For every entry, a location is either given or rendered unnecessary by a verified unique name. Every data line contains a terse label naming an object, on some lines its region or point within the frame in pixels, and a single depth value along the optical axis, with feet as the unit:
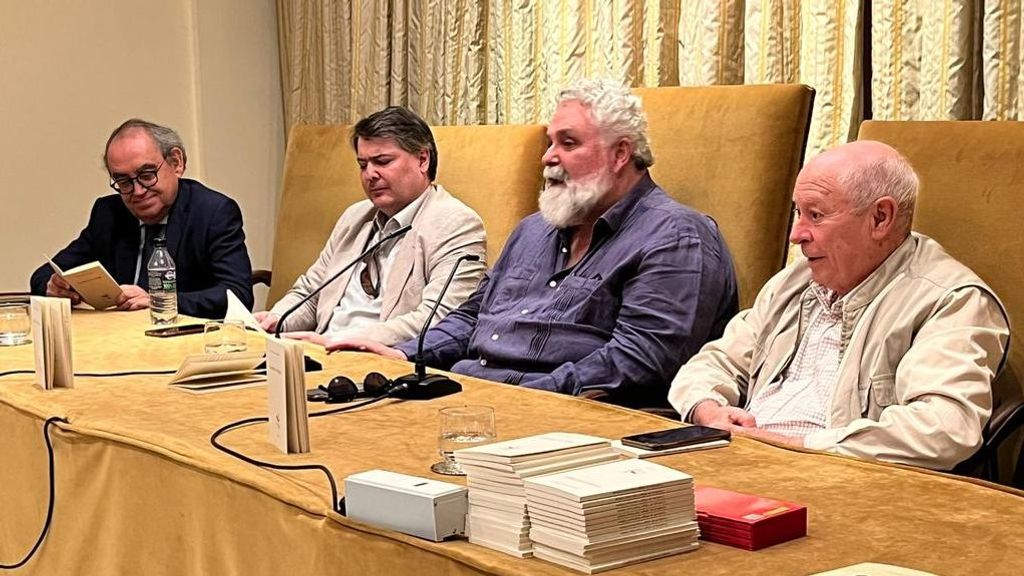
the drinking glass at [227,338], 8.57
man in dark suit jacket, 12.28
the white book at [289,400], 5.99
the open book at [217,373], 7.65
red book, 4.46
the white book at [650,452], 5.79
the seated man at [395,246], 10.96
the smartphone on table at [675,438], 5.86
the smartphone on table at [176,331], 9.64
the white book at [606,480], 4.30
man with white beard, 8.69
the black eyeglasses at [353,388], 7.13
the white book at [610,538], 4.26
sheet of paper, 9.19
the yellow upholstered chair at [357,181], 11.44
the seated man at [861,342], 6.74
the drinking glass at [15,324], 9.39
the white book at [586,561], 4.26
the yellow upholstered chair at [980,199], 7.72
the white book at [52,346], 7.59
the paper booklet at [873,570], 4.01
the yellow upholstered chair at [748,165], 9.28
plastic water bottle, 9.93
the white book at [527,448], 4.65
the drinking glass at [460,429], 5.68
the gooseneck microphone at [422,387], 7.24
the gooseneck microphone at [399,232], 10.02
